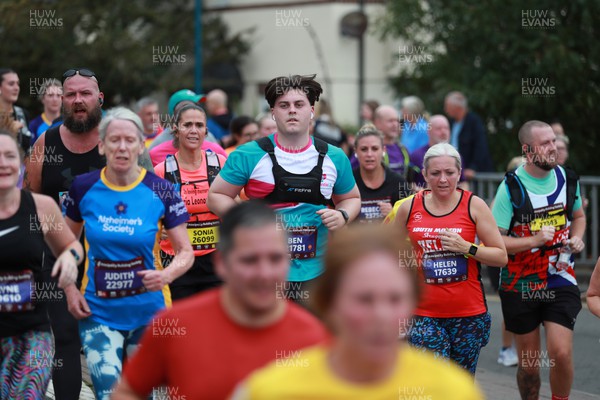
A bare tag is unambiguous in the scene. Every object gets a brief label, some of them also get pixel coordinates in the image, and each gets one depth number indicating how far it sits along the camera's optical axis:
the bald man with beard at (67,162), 14.10
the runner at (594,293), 12.85
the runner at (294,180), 14.12
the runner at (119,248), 11.88
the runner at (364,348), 6.12
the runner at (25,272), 11.19
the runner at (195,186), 15.38
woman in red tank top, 14.43
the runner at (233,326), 7.33
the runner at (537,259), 15.77
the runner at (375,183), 19.56
